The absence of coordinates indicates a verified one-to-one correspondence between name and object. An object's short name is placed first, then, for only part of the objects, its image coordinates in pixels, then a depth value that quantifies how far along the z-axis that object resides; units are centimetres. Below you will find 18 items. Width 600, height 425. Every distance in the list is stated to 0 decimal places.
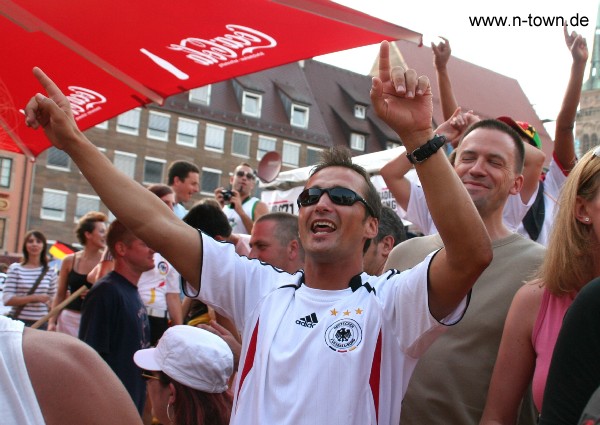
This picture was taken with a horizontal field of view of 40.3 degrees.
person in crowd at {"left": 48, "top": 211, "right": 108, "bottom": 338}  748
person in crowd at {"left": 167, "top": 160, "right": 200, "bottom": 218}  782
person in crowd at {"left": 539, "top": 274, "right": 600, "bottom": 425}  180
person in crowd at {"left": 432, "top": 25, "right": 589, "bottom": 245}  443
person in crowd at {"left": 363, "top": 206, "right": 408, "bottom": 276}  463
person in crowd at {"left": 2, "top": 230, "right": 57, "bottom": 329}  863
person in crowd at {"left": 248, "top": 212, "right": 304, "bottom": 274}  501
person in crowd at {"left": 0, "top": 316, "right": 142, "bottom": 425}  179
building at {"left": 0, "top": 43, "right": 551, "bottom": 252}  4519
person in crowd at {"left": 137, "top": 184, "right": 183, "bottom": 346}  658
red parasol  425
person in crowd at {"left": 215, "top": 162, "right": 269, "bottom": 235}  766
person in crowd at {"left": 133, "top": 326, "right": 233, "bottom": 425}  337
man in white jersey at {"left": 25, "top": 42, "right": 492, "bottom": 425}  257
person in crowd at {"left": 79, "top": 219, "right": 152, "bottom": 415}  501
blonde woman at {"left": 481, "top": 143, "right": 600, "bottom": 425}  258
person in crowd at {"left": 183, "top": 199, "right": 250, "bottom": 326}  570
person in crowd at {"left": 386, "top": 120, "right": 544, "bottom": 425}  313
